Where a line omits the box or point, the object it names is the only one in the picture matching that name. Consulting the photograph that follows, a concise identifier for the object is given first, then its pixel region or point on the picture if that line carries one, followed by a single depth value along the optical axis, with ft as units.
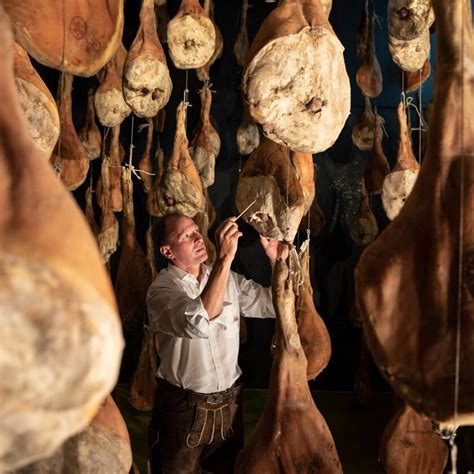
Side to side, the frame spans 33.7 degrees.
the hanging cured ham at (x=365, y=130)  16.69
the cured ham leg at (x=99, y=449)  5.76
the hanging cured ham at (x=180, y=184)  12.05
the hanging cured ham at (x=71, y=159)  11.38
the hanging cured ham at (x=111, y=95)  13.51
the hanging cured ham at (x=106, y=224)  14.05
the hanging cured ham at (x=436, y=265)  4.46
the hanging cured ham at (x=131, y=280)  13.27
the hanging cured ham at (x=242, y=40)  16.34
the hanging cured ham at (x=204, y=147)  14.96
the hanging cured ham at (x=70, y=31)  5.77
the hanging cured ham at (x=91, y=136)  16.35
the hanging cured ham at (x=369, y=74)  14.44
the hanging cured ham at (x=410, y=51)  10.55
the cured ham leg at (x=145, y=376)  15.92
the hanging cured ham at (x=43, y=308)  2.73
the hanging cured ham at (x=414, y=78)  12.45
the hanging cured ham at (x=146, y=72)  10.81
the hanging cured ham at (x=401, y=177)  11.01
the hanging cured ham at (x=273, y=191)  8.21
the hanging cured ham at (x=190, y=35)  11.34
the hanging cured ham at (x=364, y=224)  16.76
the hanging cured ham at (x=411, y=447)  7.89
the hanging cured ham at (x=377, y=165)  15.37
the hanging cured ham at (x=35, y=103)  6.02
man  10.37
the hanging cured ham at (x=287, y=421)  7.13
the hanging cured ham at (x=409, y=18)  9.84
